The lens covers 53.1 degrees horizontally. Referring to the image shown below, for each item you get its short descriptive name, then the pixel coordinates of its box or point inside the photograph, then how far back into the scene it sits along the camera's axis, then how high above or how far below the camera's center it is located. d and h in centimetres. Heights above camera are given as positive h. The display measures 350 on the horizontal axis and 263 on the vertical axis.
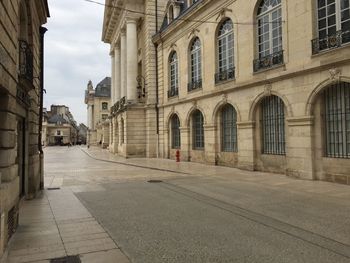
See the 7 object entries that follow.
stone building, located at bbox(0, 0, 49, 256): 524 +80
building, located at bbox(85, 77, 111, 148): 8438 +862
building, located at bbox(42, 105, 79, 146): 10550 +441
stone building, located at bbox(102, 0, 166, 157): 2877 +547
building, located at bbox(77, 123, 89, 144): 15012 +496
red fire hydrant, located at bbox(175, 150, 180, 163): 2333 -97
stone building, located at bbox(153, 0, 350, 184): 1252 +252
